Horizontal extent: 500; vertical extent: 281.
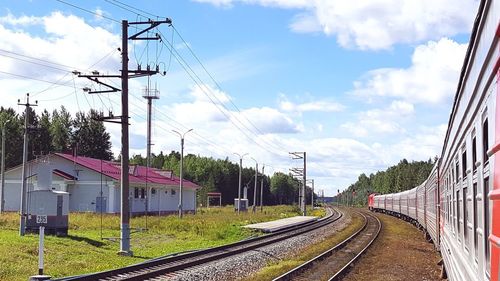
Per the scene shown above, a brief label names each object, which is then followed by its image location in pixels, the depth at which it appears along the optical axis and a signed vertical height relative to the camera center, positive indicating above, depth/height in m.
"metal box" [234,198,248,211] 58.20 -2.15
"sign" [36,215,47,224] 23.56 -1.55
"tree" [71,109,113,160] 97.62 +7.50
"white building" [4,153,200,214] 46.62 -0.28
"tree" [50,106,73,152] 96.25 +8.62
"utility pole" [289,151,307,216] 61.27 -0.46
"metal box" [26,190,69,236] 23.44 -1.22
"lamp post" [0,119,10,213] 38.84 +0.10
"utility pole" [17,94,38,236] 23.06 +0.01
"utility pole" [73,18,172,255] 20.27 +2.24
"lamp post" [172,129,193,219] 41.52 +2.32
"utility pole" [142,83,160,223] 57.28 +7.19
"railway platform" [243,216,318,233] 33.53 -2.75
